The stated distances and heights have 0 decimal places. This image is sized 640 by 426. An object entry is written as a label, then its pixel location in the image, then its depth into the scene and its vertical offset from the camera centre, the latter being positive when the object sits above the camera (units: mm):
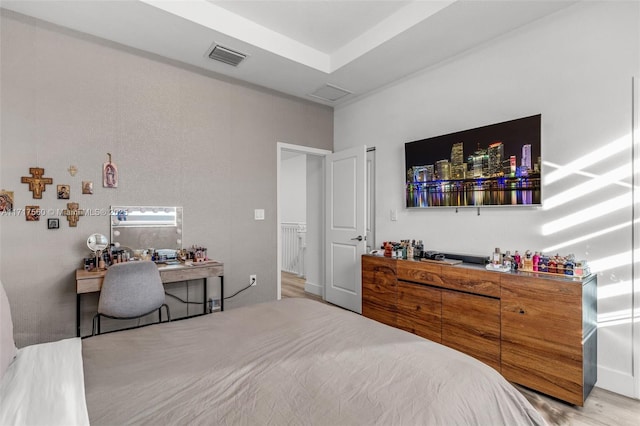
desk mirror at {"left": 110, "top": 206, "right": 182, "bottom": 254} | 2797 -141
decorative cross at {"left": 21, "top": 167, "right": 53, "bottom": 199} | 2414 +247
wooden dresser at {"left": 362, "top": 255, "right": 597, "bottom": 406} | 1938 -786
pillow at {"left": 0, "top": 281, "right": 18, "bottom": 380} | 1121 -487
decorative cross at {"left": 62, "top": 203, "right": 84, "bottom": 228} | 2566 -5
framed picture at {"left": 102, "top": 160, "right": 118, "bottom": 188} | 2732 +333
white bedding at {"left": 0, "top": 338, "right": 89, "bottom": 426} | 860 -569
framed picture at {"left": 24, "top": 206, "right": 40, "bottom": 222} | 2406 -4
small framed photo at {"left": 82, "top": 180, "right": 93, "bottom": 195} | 2641 +218
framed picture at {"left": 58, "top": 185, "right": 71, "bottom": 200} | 2535 +169
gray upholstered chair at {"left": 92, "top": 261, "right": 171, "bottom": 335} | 2305 -600
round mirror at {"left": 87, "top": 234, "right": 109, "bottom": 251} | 2613 -253
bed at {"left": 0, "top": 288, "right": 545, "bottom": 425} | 917 -590
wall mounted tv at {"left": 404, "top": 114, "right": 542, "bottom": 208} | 2469 +405
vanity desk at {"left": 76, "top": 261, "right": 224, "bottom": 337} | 2348 -540
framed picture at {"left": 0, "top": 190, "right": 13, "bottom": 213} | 2314 +86
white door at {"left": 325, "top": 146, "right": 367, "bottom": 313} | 3758 -170
